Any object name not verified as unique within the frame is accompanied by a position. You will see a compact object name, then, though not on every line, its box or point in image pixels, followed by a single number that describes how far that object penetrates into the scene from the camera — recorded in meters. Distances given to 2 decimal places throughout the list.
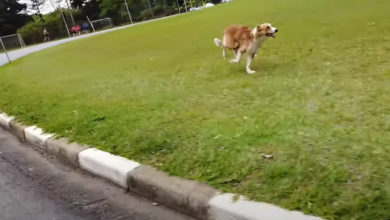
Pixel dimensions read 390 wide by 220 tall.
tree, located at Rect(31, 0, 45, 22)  68.06
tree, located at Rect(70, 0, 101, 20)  65.19
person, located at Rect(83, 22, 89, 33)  49.49
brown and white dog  7.11
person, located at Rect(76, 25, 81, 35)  50.14
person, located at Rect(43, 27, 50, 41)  48.25
